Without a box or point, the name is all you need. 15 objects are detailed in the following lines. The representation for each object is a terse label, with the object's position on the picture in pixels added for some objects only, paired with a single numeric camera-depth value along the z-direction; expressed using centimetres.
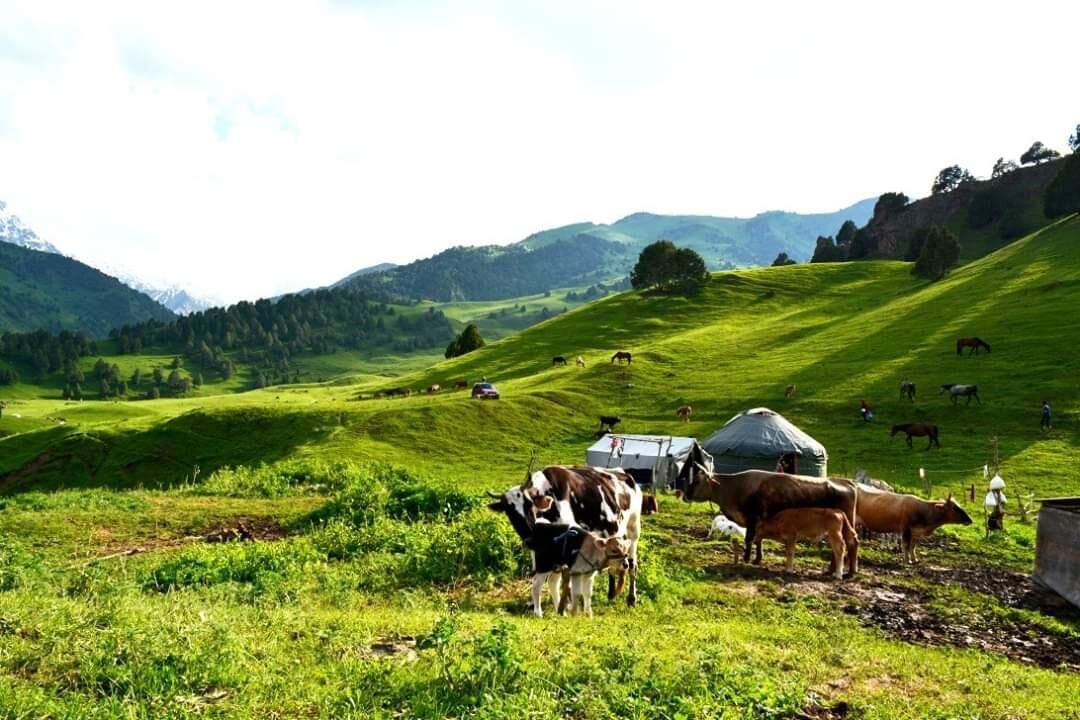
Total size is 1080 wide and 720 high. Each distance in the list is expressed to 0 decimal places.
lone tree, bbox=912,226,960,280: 11225
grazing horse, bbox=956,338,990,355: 6450
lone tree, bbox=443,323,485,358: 12369
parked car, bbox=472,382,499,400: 6200
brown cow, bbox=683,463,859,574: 1855
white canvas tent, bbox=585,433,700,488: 3950
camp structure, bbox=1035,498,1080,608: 1573
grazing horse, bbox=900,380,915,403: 5512
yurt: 3672
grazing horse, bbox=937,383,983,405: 5259
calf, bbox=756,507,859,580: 1728
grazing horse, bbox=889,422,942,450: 4534
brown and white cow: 1326
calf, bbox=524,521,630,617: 1238
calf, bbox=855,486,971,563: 2044
